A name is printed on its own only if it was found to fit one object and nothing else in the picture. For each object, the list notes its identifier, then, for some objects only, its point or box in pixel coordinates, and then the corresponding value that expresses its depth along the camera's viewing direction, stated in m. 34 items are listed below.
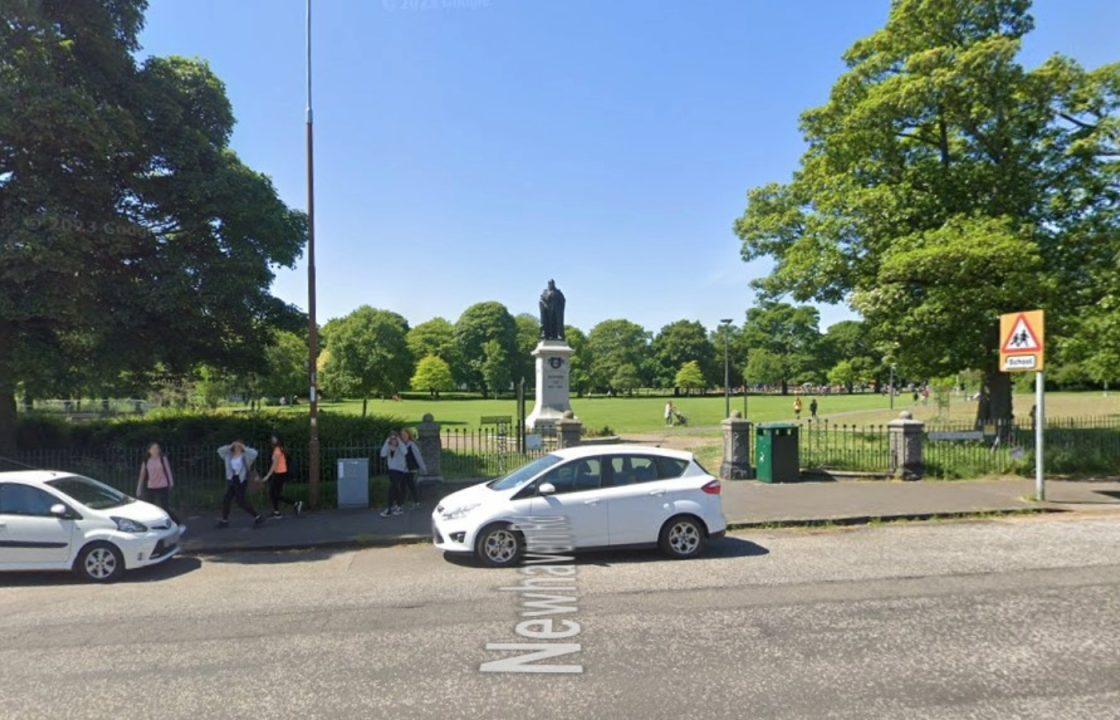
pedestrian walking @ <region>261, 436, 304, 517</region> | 11.30
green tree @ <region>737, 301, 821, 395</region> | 91.94
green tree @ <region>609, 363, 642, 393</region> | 93.50
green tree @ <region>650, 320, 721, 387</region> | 100.88
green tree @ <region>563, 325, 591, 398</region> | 97.88
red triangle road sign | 11.91
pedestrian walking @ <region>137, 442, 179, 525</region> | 10.44
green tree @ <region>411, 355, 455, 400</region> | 88.06
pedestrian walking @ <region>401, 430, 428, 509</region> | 11.59
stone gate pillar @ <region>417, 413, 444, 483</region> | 13.32
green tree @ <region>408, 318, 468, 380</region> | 95.38
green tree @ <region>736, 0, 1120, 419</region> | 16.47
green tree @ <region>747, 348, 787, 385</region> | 91.25
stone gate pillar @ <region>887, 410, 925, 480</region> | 14.03
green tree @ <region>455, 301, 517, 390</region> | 94.44
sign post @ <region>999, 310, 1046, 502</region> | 11.62
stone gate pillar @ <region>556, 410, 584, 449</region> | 14.29
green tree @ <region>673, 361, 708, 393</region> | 92.94
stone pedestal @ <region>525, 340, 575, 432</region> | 22.73
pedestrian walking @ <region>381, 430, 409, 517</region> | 11.43
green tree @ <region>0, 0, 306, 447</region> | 10.73
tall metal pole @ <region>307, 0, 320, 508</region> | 11.72
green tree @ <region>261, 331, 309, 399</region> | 39.99
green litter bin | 13.83
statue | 24.53
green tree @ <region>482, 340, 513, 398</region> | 88.94
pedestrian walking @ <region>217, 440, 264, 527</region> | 10.77
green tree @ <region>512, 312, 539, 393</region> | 93.88
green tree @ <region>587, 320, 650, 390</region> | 96.38
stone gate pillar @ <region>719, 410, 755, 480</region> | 14.39
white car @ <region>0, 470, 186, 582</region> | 7.88
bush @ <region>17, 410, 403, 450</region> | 14.93
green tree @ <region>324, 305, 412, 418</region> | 31.84
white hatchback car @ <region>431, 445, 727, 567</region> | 7.93
